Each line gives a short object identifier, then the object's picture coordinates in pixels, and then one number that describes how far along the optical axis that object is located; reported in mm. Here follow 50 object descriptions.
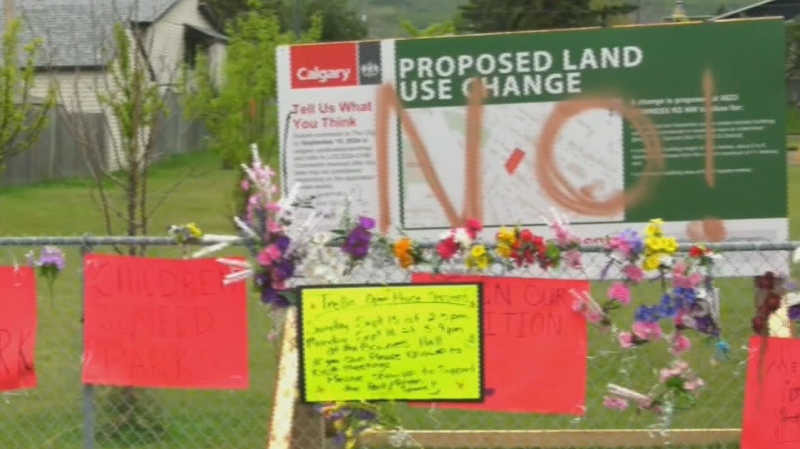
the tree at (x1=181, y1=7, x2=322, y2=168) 18625
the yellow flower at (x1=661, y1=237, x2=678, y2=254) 4670
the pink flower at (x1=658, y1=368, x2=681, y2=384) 4988
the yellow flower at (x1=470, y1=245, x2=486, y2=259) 4805
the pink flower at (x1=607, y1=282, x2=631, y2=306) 4824
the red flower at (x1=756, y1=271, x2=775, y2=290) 4945
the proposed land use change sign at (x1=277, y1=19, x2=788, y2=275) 6281
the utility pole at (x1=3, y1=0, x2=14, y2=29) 19609
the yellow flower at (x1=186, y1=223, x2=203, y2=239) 4923
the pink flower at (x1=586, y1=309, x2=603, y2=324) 4840
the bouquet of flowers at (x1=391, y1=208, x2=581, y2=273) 4793
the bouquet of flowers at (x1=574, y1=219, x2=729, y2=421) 4723
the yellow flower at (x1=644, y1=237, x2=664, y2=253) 4691
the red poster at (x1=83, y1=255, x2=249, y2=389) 5035
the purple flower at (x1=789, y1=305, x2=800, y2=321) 4809
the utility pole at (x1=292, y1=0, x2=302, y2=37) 30842
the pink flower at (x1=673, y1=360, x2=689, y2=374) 5008
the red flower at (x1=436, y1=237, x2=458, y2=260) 4801
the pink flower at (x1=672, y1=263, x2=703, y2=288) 4754
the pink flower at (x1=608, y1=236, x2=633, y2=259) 4742
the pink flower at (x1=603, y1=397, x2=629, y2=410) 5082
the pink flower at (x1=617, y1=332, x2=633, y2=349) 4853
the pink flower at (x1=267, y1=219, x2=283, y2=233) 4887
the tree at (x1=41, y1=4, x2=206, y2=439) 7145
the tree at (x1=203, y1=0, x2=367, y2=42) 52156
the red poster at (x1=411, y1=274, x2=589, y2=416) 4871
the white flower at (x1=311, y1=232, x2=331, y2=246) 4926
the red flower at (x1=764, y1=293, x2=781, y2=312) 4824
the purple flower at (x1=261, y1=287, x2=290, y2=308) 4980
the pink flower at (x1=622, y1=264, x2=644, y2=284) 4777
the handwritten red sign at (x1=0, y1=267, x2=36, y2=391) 5207
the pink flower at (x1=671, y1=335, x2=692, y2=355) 4854
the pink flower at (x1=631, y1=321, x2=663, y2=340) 4836
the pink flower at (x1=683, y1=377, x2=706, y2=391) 5020
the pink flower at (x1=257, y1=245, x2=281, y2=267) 4879
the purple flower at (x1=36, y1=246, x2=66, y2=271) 5297
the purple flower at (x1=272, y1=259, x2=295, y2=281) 4906
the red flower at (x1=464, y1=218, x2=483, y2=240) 4840
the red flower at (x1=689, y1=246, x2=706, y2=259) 4695
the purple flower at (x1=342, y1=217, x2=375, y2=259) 4879
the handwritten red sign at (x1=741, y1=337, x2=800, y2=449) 4812
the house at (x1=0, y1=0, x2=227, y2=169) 9148
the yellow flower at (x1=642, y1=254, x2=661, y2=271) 4707
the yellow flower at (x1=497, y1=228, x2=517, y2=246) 4777
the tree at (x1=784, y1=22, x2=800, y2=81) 55562
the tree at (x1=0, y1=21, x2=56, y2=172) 16266
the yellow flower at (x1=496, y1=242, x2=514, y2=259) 4789
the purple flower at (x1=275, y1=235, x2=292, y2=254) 4895
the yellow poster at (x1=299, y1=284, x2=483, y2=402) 4848
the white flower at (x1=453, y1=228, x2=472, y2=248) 4812
